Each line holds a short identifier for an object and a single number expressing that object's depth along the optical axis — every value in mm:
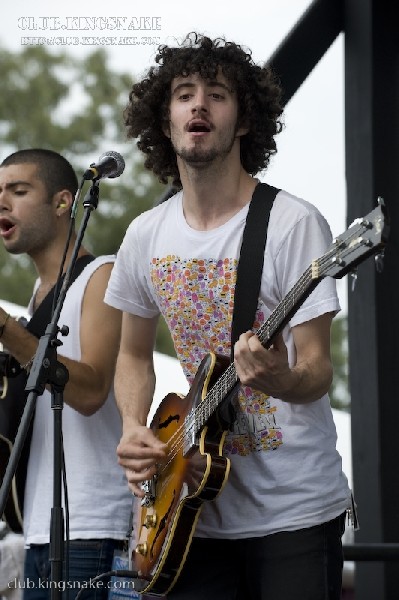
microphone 6138
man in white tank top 6635
